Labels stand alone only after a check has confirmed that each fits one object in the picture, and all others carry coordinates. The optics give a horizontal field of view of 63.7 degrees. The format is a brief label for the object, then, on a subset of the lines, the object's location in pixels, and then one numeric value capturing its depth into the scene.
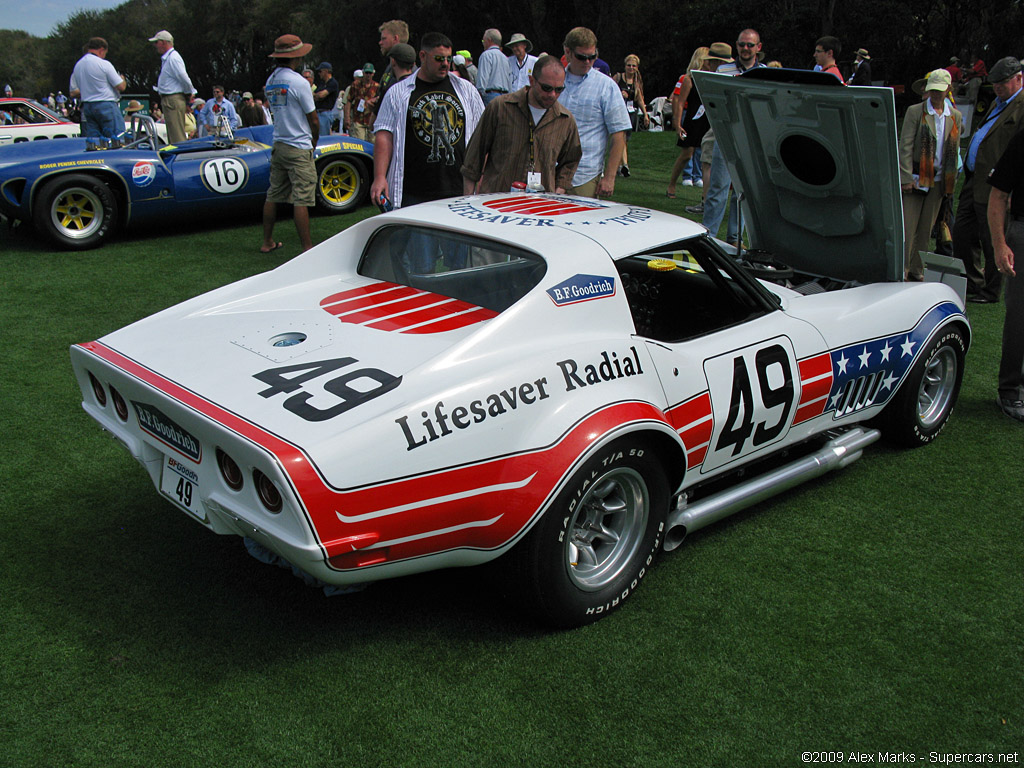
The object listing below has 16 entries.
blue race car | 7.40
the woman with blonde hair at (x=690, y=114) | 8.90
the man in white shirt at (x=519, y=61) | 10.09
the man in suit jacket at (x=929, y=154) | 6.41
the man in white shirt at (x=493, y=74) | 9.86
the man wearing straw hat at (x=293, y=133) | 6.83
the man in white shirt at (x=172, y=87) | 10.45
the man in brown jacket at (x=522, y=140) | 5.00
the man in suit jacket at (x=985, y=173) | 5.89
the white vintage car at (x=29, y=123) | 13.01
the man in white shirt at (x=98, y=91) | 9.63
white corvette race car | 2.29
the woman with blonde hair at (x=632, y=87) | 14.92
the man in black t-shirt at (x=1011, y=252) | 4.27
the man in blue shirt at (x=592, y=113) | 5.53
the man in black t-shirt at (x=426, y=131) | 5.24
